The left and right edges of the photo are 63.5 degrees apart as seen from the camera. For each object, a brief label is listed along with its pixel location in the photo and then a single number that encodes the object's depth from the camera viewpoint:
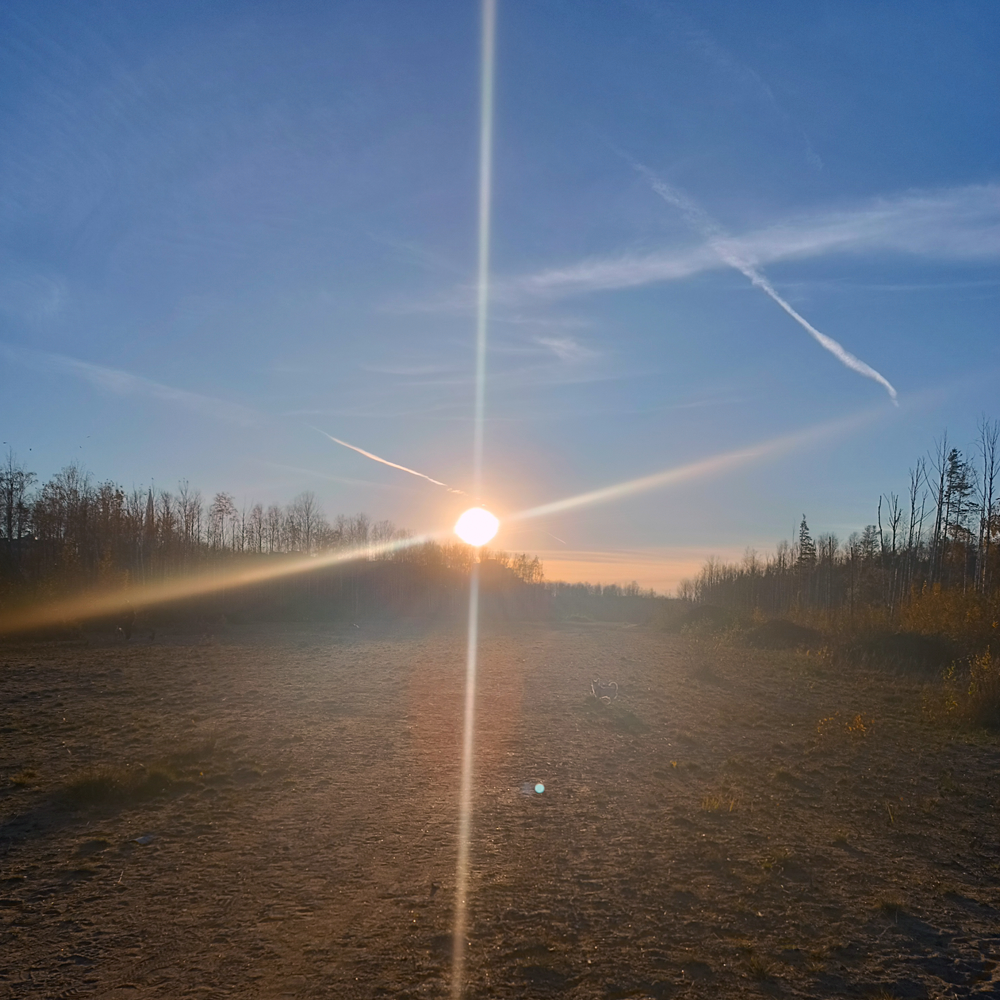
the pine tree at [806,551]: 81.56
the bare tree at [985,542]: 33.42
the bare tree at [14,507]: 59.81
